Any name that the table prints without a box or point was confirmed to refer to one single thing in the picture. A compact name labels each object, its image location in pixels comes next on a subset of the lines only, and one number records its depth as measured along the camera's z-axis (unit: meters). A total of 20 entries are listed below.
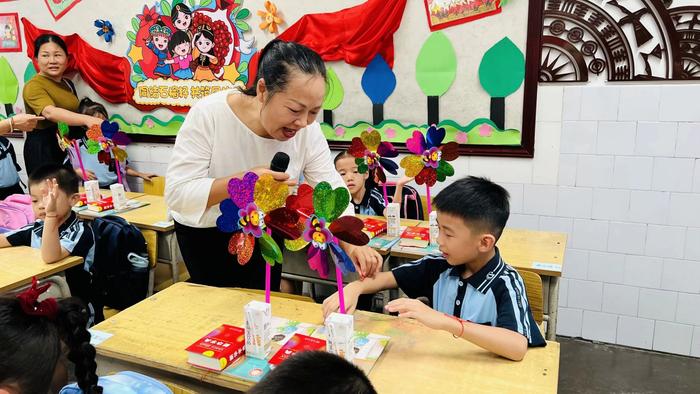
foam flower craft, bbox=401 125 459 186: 2.54
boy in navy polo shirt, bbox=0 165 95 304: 2.27
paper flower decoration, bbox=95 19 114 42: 4.52
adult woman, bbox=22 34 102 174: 4.31
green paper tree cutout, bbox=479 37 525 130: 3.16
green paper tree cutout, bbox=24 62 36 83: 4.98
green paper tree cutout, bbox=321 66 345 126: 3.74
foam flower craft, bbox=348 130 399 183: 2.76
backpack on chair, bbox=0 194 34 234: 3.31
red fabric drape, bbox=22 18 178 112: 4.56
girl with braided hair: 1.09
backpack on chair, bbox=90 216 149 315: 2.53
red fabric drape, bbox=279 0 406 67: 3.44
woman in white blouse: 1.55
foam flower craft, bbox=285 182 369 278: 1.32
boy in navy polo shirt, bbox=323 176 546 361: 1.35
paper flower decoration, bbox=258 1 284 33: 3.80
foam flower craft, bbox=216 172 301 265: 1.35
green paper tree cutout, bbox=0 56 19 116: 5.12
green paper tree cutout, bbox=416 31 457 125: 3.35
